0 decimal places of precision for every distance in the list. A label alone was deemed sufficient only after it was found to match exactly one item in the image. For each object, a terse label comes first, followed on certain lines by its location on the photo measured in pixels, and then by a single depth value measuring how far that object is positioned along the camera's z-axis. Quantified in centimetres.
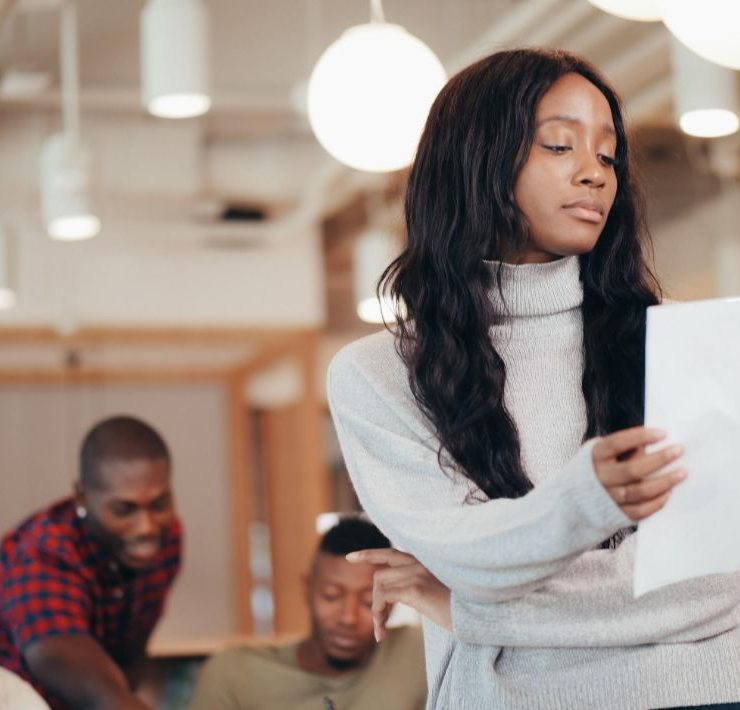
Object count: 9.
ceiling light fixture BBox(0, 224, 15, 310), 498
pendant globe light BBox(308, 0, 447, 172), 230
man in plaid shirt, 246
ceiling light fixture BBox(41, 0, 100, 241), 407
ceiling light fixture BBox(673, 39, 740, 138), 306
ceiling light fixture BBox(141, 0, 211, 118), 291
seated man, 230
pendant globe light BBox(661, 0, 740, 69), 171
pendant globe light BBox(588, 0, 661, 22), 184
